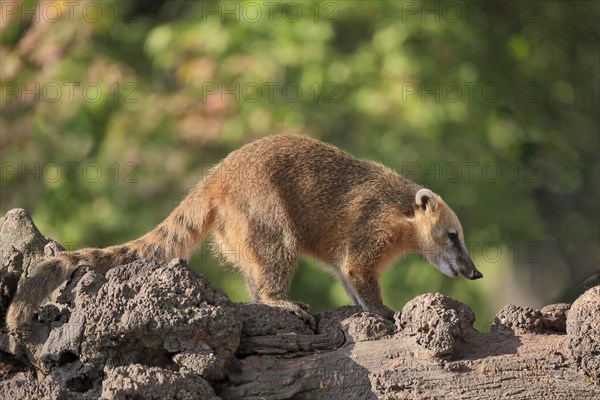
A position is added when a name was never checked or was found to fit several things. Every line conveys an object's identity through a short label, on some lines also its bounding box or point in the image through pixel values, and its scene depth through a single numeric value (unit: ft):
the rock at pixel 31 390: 41.57
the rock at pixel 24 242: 50.52
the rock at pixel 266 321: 46.50
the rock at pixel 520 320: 45.47
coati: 57.72
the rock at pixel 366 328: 45.60
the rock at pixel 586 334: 42.88
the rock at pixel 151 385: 41.29
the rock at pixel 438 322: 43.42
